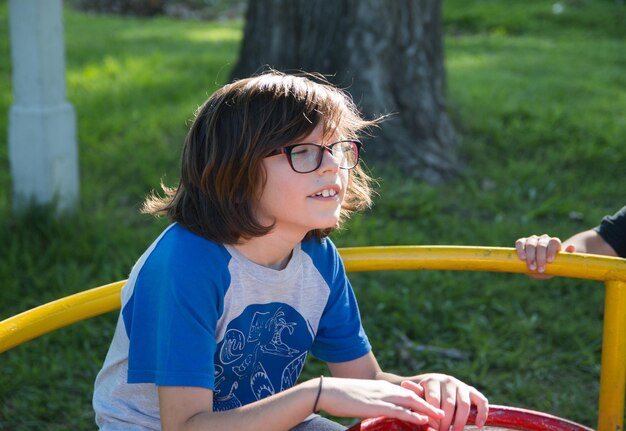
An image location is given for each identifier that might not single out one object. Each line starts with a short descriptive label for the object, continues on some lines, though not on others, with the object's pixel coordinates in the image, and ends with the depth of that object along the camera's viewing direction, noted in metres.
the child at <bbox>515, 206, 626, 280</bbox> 2.38
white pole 3.80
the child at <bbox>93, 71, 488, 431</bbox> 1.61
